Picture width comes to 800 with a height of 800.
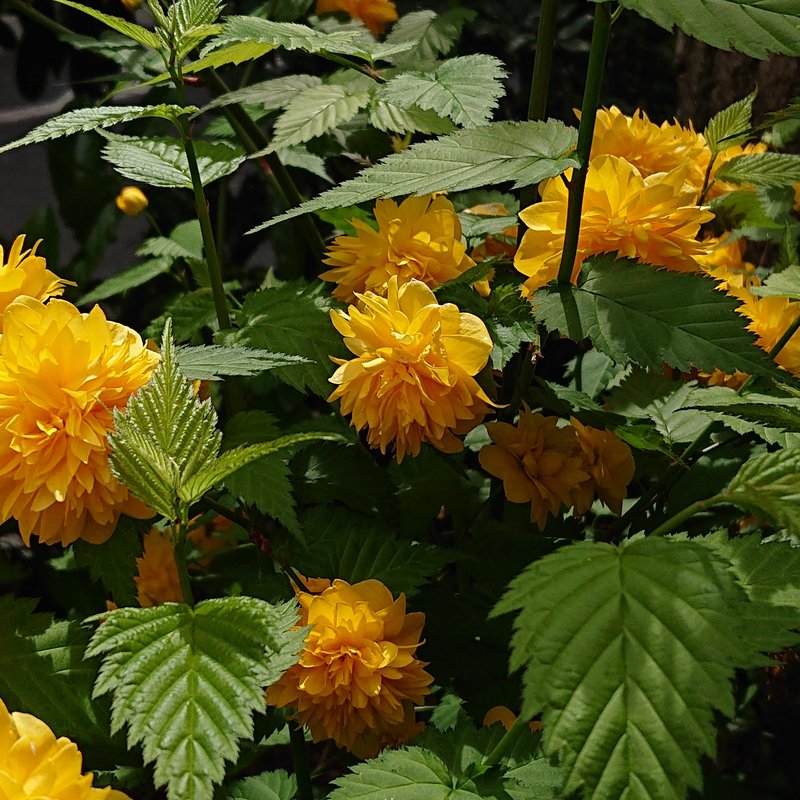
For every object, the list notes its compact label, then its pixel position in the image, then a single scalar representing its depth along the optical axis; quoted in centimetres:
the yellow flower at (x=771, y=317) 63
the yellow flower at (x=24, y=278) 58
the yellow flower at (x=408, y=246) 60
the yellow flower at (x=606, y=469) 61
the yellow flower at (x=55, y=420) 55
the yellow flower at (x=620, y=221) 58
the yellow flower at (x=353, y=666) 56
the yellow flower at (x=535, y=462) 60
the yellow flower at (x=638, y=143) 61
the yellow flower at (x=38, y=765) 50
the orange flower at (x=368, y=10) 76
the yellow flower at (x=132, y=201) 79
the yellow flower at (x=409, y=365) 56
